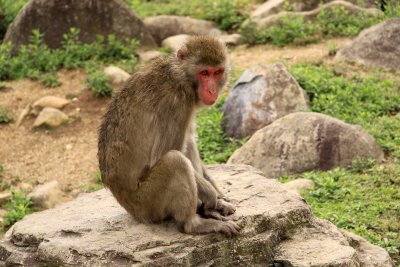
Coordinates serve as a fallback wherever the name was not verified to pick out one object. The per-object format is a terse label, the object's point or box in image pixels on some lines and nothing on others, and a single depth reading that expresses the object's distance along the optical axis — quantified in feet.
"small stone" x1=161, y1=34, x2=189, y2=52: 47.21
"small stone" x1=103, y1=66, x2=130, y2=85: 42.14
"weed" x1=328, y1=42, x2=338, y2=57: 42.77
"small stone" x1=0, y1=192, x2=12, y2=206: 33.22
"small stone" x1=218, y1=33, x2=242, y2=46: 47.85
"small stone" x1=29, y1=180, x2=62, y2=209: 32.53
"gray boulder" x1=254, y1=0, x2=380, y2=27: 47.57
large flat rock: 19.29
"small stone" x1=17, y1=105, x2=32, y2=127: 40.16
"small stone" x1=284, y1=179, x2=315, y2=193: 29.13
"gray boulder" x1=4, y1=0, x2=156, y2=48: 46.80
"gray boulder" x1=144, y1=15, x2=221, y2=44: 50.24
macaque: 19.58
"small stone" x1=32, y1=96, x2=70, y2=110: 40.57
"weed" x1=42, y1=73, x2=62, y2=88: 43.14
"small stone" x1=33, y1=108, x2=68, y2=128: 39.45
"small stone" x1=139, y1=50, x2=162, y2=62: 45.85
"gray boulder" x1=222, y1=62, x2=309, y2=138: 35.60
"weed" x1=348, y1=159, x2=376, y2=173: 30.68
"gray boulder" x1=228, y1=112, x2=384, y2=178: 31.35
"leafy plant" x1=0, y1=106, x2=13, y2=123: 40.32
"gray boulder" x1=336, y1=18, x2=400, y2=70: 40.52
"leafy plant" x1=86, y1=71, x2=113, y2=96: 41.16
